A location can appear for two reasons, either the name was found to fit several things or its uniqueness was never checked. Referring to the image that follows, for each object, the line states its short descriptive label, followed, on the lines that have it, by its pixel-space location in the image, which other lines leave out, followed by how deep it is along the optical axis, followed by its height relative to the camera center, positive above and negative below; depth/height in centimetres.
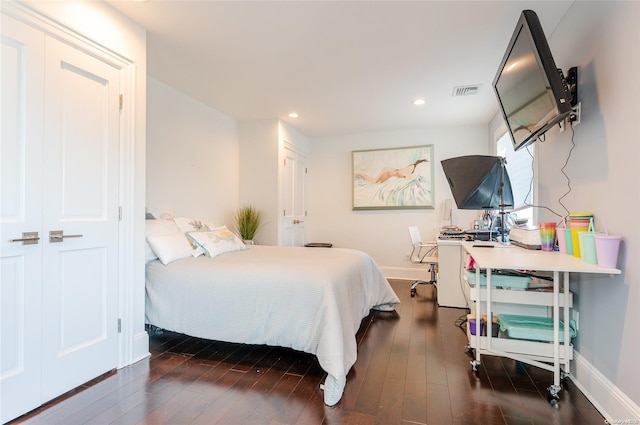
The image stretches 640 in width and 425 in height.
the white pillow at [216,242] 293 -31
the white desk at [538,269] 158 -38
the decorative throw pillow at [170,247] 260 -32
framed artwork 500 +57
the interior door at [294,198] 476 +22
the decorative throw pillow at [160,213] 312 -3
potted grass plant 436 -18
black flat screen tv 160 +78
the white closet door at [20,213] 158 -2
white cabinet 355 -73
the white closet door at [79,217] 177 -5
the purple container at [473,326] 219 -82
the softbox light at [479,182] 291 +31
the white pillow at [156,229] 263 -17
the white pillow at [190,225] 309 -15
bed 199 -67
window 287 +38
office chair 411 -65
